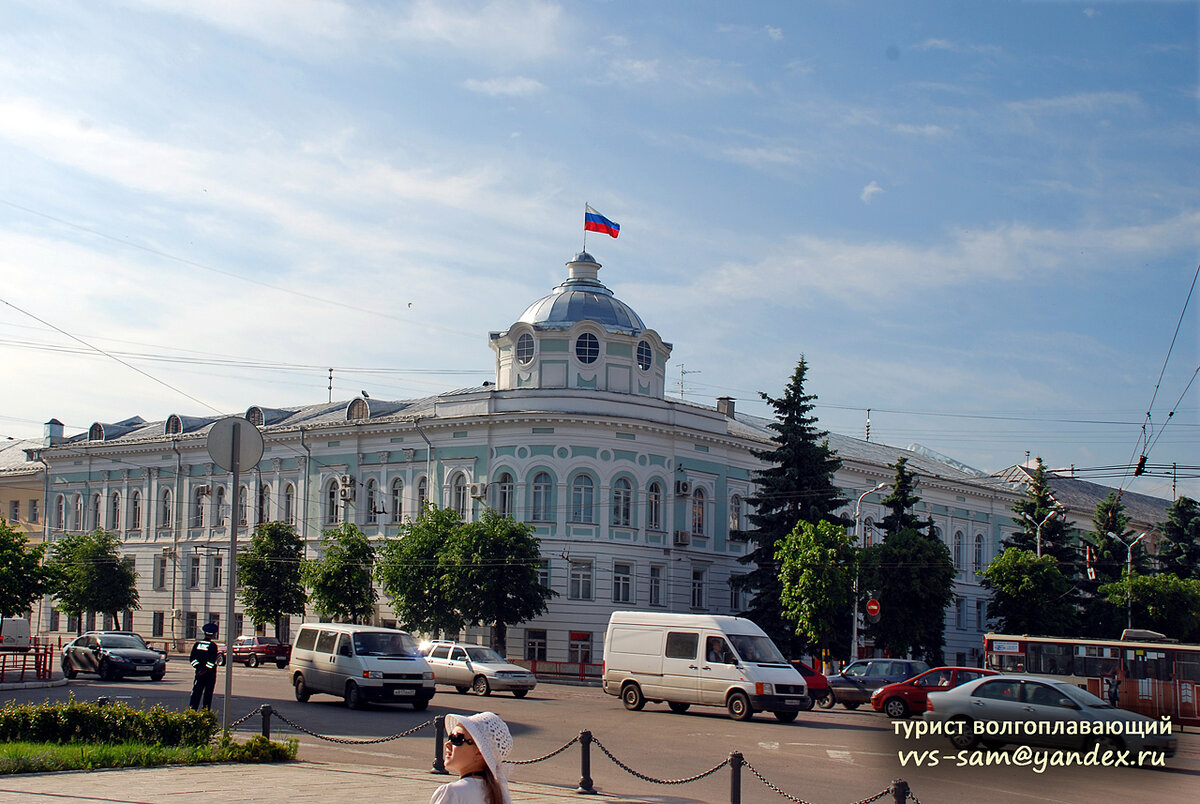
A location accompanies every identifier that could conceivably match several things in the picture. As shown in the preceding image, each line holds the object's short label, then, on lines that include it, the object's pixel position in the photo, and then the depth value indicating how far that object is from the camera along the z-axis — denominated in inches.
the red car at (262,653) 1926.7
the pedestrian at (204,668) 800.9
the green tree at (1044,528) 2315.5
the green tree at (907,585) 1856.5
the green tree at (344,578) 1936.5
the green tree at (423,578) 1809.8
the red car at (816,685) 1239.5
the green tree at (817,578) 1637.6
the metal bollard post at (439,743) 589.9
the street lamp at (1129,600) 2116.1
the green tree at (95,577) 2314.2
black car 1370.6
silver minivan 972.6
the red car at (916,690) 1087.6
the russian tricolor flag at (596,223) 2087.8
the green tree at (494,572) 1763.0
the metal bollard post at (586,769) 546.9
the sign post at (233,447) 544.4
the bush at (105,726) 587.5
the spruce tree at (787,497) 1846.7
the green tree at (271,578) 2066.9
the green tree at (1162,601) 2119.8
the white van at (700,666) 984.9
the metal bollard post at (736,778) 500.4
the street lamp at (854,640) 1705.2
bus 1151.6
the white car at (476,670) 1213.7
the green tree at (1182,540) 2578.7
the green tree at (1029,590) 1999.3
